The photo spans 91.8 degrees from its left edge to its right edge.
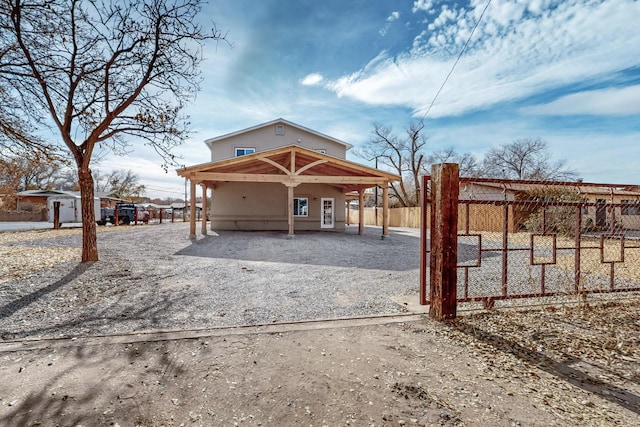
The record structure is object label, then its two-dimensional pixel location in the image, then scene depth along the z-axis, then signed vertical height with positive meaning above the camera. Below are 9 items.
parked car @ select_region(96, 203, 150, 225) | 22.64 -0.20
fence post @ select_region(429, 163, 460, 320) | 3.56 -0.28
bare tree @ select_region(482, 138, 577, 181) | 33.38 +6.05
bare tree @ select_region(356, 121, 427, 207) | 33.22 +6.71
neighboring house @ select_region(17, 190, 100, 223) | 24.16 +0.65
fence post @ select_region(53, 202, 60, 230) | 16.69 -0.30
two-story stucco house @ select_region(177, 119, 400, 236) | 12.48 +1.41
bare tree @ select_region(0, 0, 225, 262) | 5.99 +3.05
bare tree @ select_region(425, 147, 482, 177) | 34.97 +6.08
